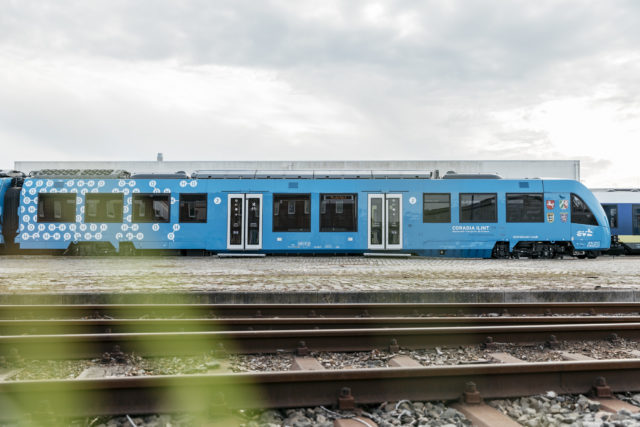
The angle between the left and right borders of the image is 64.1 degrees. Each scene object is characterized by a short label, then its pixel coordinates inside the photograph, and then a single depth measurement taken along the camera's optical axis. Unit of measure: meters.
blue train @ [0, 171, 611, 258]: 19.59
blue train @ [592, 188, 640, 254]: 25.64
